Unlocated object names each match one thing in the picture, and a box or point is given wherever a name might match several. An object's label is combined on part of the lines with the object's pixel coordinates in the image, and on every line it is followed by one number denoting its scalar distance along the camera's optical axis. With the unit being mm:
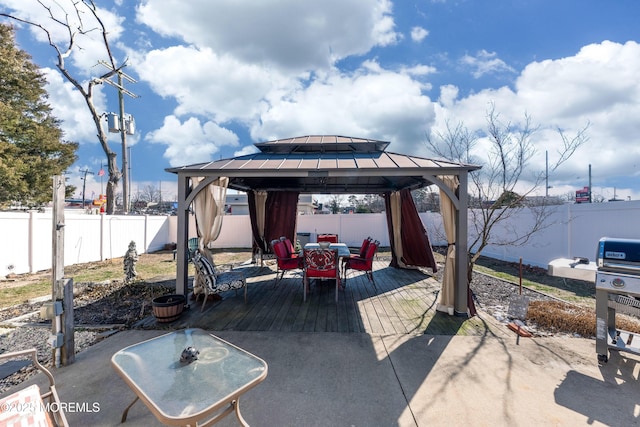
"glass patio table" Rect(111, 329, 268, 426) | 1513
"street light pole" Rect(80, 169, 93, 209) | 23328
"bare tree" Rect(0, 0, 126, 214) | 9023
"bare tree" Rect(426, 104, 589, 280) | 5078
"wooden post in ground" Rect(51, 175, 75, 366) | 2662
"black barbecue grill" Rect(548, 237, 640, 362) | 2555
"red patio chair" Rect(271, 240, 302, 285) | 5559
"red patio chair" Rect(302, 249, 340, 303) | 4922
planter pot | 3717
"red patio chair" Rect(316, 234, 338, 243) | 7578
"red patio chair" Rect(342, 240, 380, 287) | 5312
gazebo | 4078
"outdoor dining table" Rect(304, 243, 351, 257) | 5604
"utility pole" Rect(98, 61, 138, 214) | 11837
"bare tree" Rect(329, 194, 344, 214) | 24122
